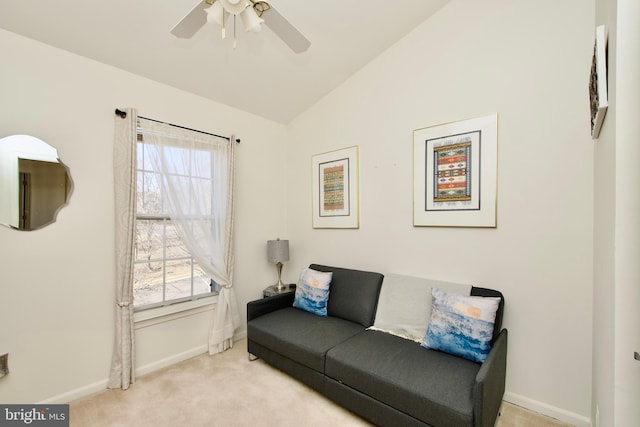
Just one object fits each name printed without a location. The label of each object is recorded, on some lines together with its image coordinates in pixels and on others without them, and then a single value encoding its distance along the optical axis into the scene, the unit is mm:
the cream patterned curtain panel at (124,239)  2262
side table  3168
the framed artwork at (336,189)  2934
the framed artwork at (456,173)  2092
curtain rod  2293
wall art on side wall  1010
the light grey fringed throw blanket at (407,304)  2188
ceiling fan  1345
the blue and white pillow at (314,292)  2725
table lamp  3242
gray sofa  1496
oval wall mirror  1865
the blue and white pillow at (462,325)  1788
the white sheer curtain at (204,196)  2555
